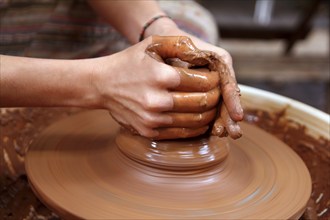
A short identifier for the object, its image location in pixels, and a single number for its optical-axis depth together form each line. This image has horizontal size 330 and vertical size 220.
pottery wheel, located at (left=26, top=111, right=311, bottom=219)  0.99
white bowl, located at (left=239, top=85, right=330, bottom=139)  1.44
